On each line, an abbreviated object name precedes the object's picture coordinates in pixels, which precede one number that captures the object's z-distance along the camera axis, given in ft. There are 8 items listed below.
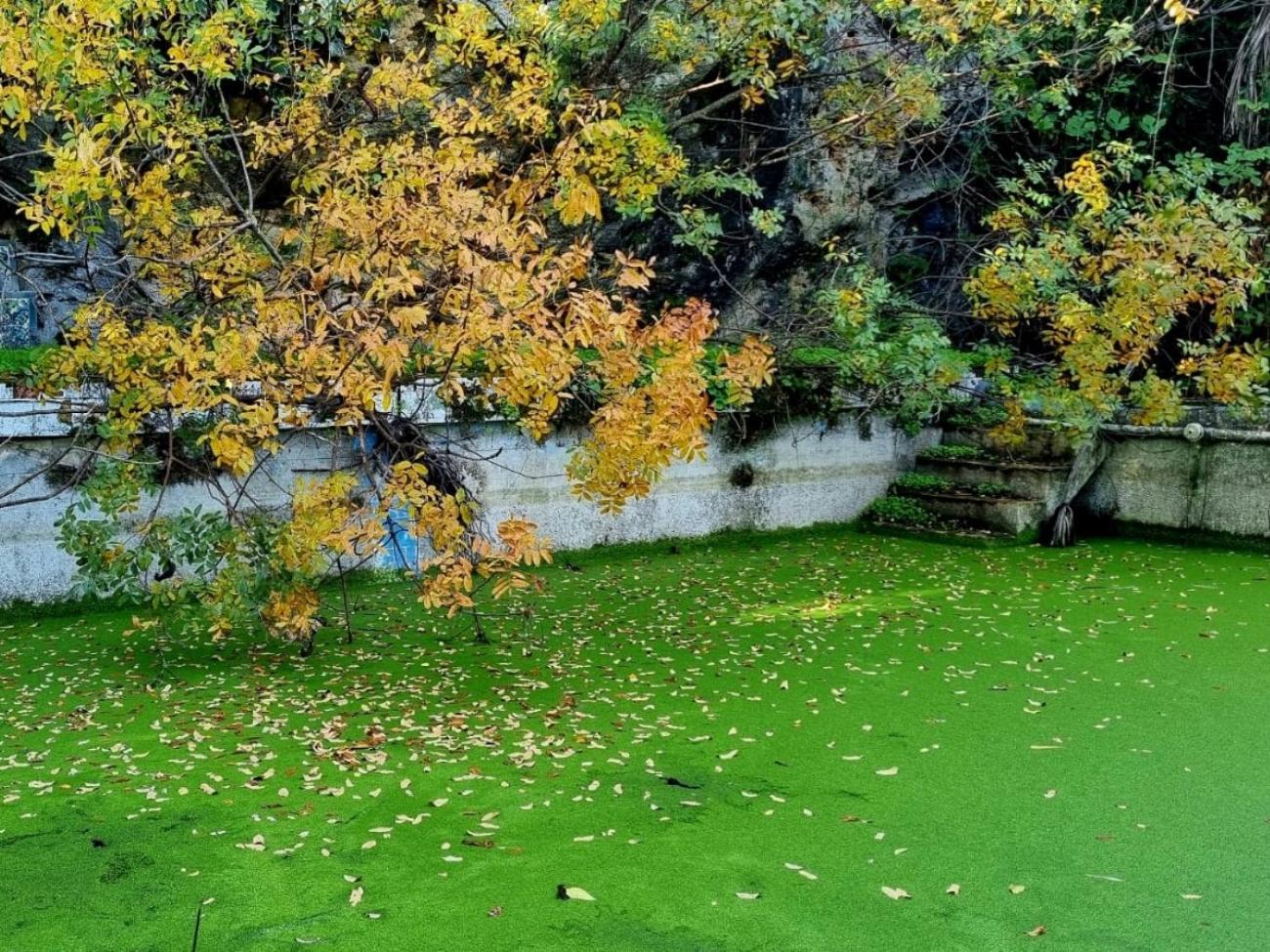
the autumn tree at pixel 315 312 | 12.02
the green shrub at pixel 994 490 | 24.53
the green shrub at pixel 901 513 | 25.12
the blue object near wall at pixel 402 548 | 19.77
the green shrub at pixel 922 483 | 25.55
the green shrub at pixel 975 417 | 25.02
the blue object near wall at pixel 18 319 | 19.47
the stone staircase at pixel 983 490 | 24.13
